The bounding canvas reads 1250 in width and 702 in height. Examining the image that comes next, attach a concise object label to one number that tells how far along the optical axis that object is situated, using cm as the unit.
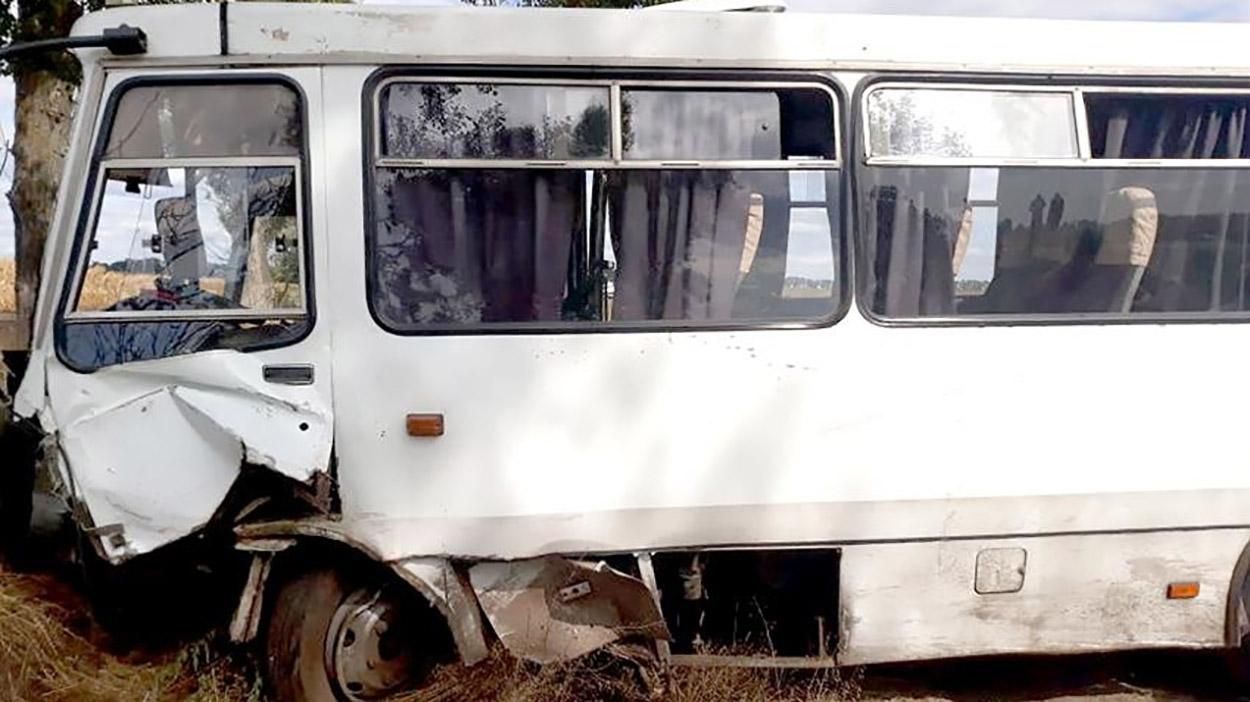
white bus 399
